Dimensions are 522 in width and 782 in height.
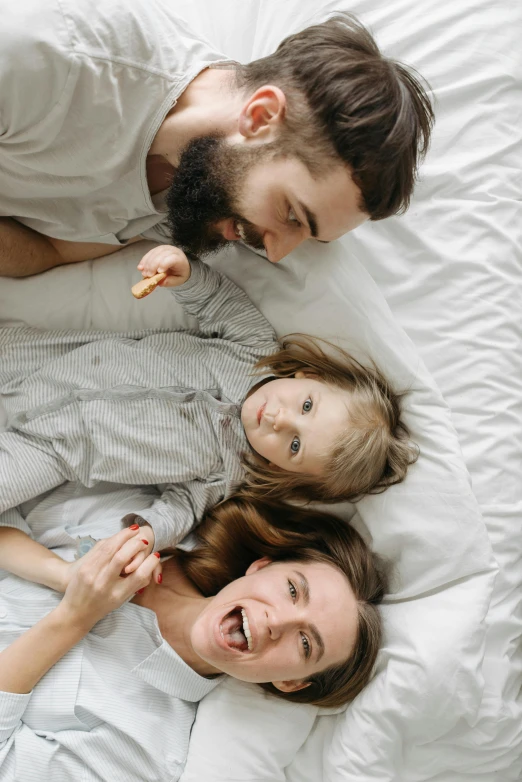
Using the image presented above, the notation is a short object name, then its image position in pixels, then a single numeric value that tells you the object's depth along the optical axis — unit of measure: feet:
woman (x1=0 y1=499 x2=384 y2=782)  4.84
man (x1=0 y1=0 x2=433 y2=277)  4.38
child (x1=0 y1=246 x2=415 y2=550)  5.13
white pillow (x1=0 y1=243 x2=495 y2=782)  5.05
